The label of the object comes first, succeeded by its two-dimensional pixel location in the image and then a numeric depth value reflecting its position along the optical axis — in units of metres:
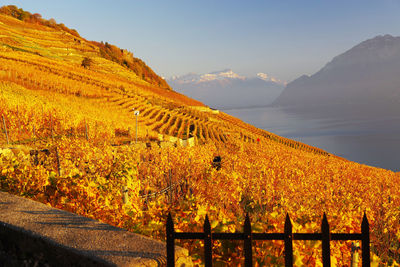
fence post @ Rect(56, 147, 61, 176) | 8.52
